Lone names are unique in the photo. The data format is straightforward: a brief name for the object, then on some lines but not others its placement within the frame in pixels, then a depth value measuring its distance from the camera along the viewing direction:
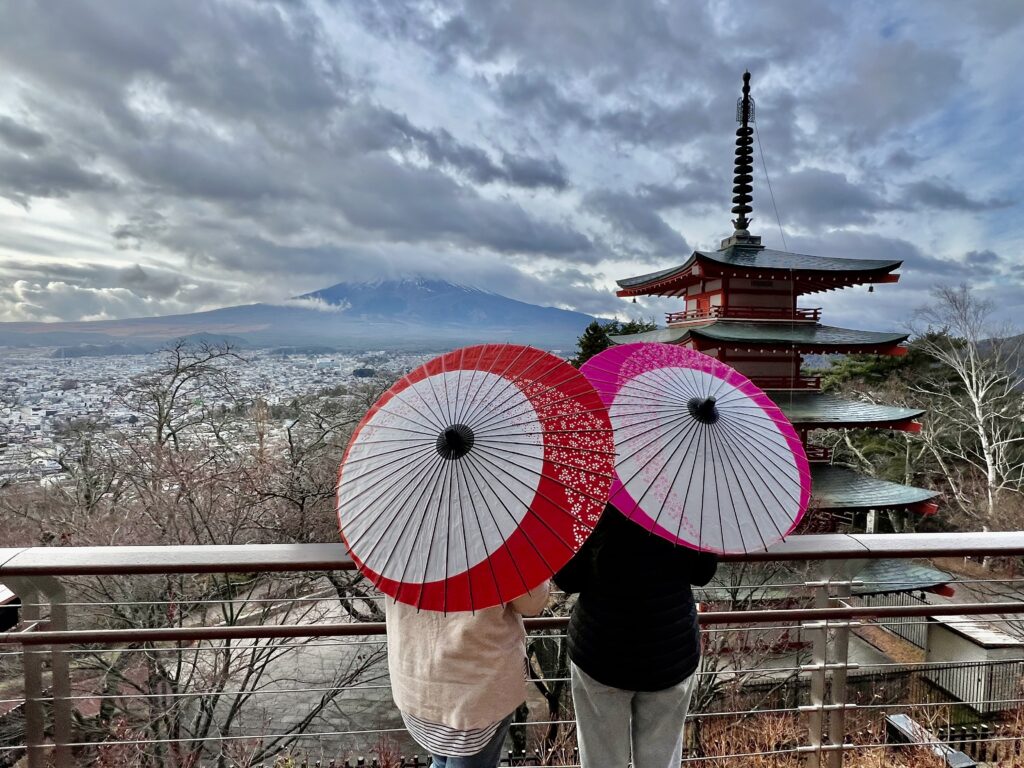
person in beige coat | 1.07
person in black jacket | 1.15
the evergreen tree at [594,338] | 17.92
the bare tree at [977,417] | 14.38
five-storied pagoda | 8.58
